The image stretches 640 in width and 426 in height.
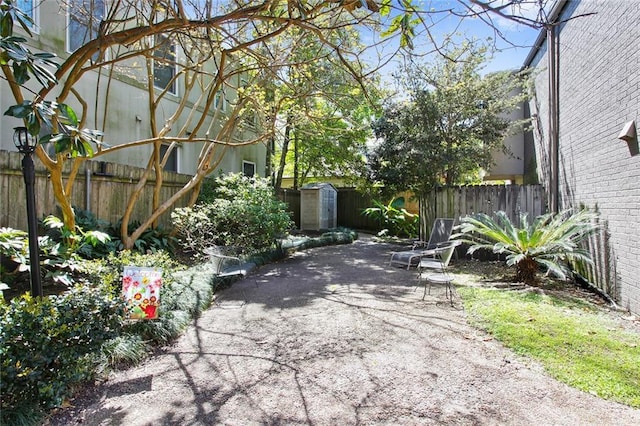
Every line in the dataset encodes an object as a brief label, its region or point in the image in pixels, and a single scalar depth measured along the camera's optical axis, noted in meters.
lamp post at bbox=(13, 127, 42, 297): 3.19
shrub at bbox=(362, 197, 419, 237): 14.38
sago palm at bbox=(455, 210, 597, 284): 5.68
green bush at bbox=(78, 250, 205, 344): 3.73
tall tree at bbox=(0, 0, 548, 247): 2.63
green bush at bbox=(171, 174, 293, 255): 7.57
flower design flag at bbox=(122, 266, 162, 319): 3.43
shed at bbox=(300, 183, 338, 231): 14.28
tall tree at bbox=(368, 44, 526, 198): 8.97
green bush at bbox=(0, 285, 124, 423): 2.39
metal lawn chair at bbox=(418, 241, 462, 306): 5.36
